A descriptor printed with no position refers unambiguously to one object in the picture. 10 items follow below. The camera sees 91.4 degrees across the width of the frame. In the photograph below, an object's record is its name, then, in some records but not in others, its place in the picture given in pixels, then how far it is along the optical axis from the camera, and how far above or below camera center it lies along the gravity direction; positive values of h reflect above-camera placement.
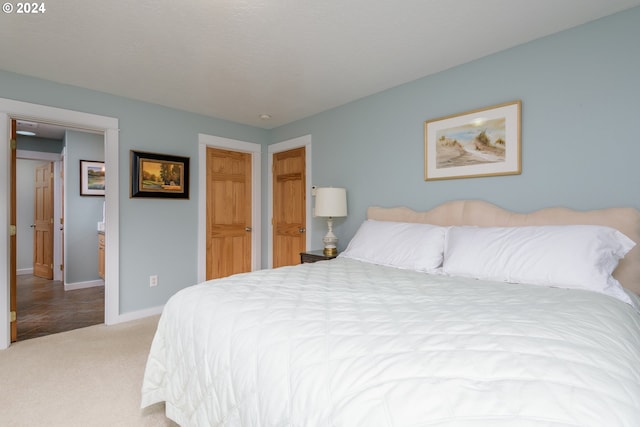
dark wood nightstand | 3.26 -0.47
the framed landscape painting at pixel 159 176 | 3.43 +0.42
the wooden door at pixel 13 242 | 2.79 -0.28
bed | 0.71 -0.40
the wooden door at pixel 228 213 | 4.12 -0.01
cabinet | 4.96 -0.69
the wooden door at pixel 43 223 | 5.35 -0.20
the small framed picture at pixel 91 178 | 4.87 +0.54
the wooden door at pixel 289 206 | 4.11 +0.09
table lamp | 3.30 +0.09
